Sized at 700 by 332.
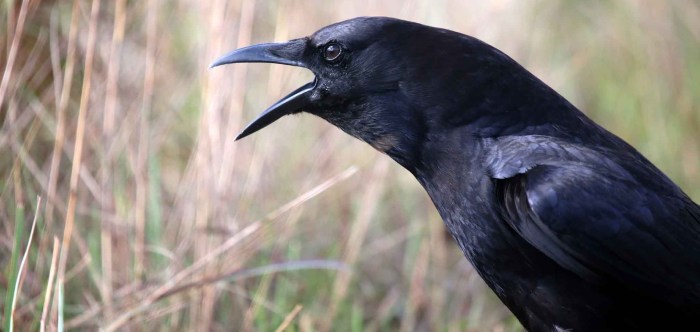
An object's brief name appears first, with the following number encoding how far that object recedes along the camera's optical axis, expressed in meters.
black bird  5.58
